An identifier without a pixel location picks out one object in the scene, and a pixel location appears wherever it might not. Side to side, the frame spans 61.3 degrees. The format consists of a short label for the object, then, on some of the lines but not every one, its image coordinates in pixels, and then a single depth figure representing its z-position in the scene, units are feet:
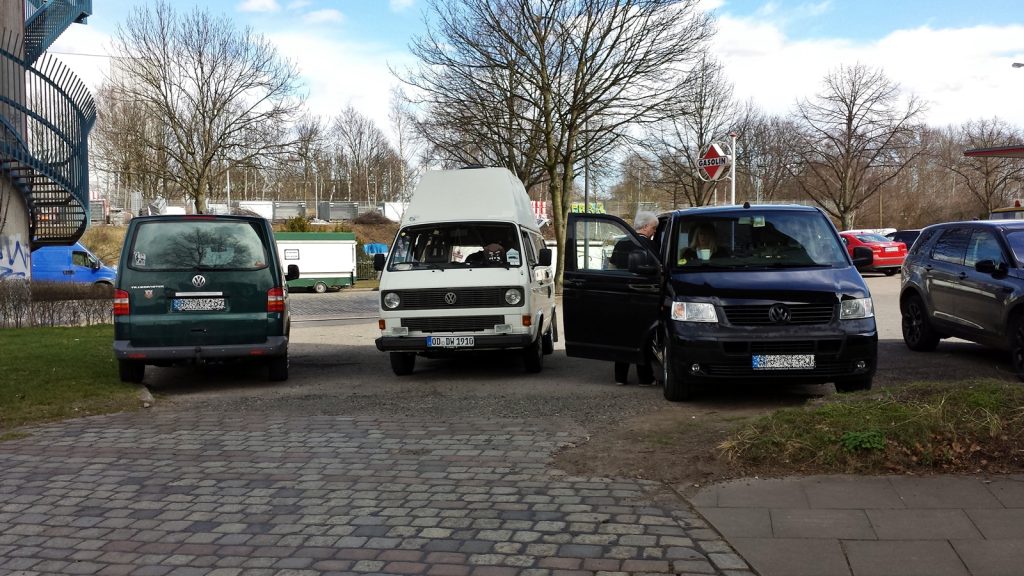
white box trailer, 118.93
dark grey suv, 29.99
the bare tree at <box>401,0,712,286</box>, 81.15
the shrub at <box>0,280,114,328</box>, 49.78
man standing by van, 29.48
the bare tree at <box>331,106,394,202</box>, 258.98
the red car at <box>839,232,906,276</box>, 97.40
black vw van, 24.91
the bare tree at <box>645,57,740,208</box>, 138.21
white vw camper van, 33.35
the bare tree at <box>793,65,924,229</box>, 164.11
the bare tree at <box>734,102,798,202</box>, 160.86
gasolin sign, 59.26
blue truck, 92.17
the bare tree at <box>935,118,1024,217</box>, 200.97
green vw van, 30.91
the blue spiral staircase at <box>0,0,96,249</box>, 54.65
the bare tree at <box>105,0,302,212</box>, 112.37
